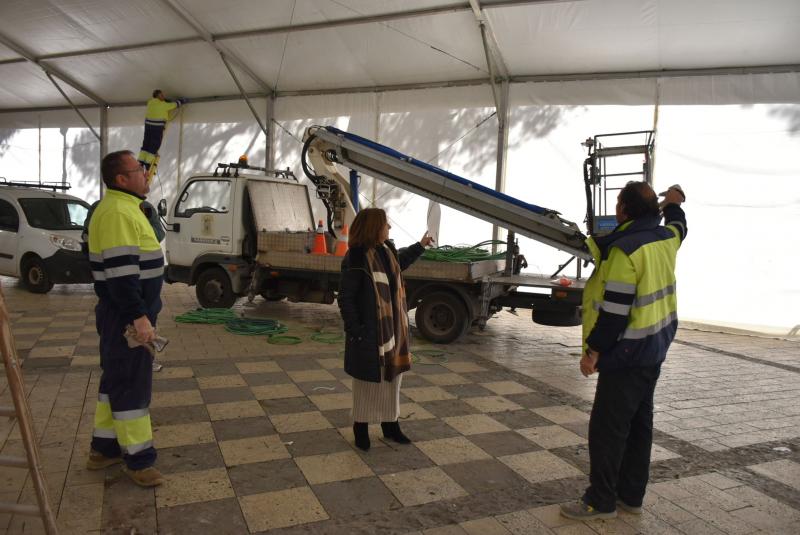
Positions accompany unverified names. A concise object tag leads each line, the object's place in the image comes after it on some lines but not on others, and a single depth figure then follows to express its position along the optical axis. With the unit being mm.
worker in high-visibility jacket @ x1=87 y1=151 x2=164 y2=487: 3082
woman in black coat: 3742
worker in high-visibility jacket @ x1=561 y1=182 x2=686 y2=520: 2984
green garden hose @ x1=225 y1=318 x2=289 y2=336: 7531
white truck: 7137
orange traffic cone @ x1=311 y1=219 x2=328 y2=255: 8502
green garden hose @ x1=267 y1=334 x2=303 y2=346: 7145
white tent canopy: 8695
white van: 10047
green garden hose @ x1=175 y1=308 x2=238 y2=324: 8016
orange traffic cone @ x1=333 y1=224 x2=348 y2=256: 8391
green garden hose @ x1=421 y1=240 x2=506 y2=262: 7602
